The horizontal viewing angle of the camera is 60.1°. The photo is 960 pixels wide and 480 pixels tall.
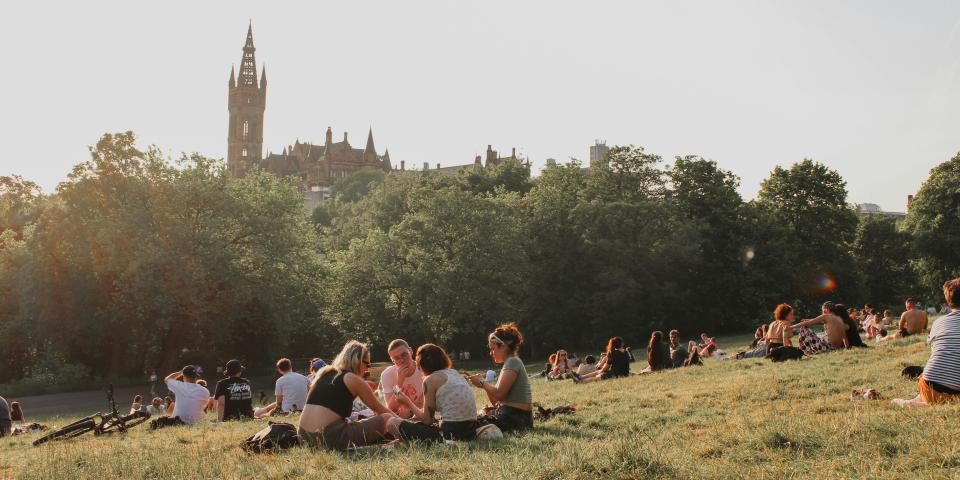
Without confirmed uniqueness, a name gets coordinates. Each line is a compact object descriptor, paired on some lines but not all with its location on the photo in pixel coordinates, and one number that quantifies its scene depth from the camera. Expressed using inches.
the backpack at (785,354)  732.0
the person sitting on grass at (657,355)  864.3
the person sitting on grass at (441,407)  390.0
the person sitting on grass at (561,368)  987.3
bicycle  566.9
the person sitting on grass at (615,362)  820.6
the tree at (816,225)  2410.2
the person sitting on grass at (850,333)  776.3
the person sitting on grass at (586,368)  920.8
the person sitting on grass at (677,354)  946.7
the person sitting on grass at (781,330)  743.1
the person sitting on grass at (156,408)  890.3
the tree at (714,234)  2349.9
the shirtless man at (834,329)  771.4
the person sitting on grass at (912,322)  863.1
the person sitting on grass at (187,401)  637.3
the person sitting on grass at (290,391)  698.2
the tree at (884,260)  2938.0
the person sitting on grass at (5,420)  721.9
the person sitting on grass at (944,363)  379.8
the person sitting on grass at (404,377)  457.7
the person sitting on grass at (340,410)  386.3
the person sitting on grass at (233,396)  644.1
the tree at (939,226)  2504.9
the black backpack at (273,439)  392.2
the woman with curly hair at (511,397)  425.8
